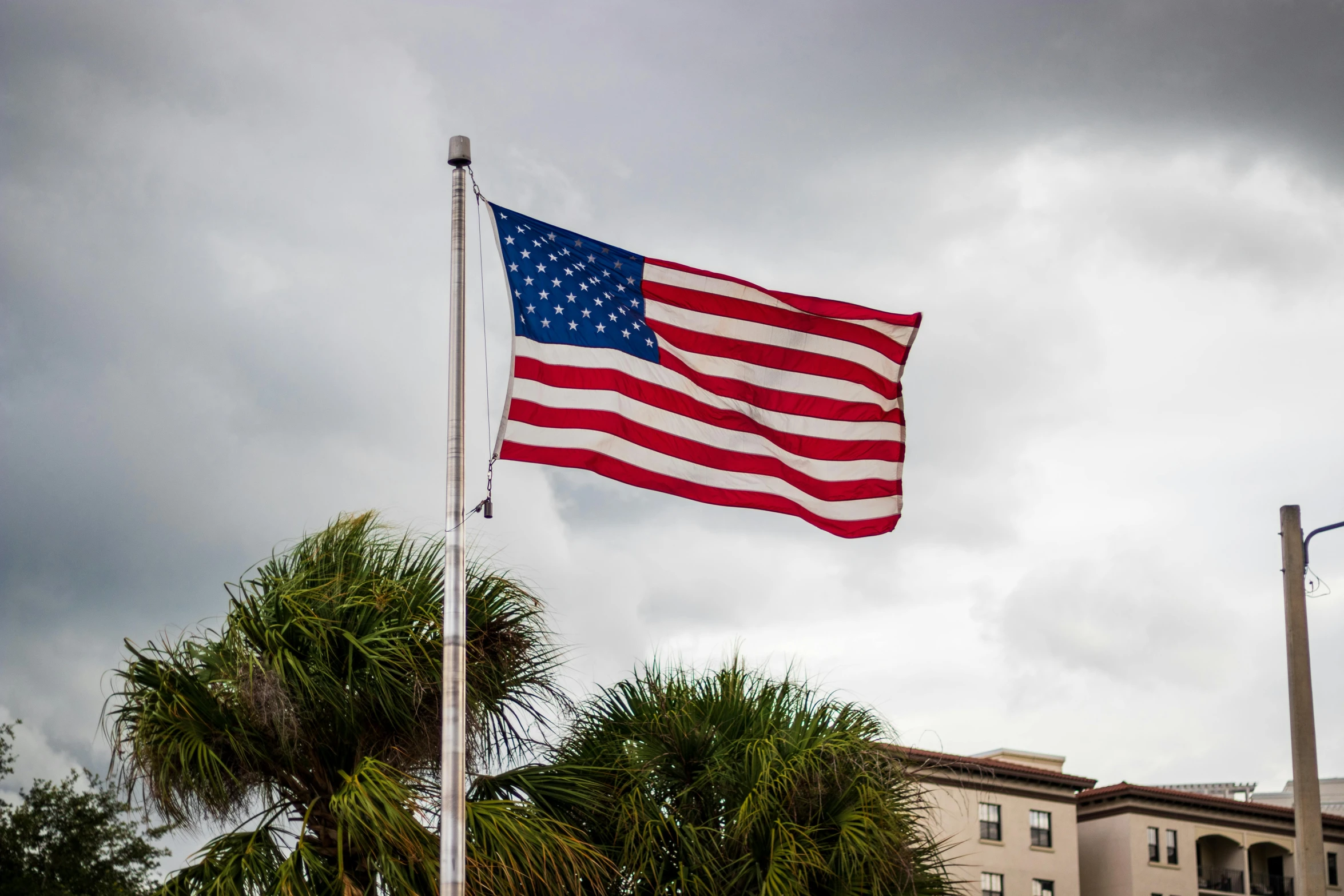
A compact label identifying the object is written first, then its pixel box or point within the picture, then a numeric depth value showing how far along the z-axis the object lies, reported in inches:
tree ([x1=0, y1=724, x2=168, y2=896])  1615.4
